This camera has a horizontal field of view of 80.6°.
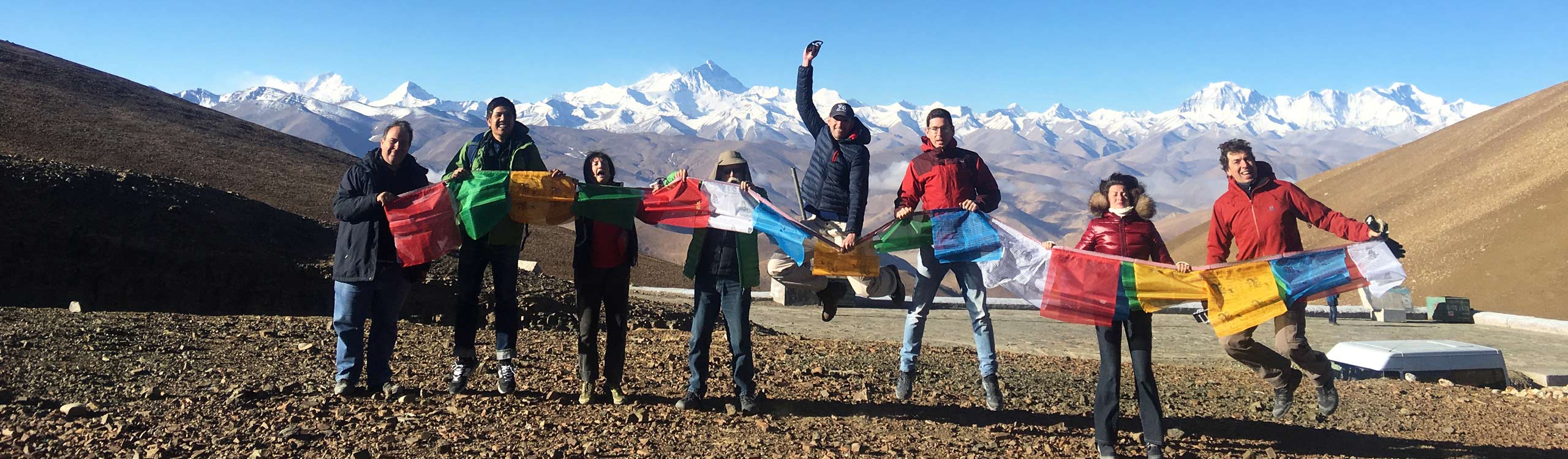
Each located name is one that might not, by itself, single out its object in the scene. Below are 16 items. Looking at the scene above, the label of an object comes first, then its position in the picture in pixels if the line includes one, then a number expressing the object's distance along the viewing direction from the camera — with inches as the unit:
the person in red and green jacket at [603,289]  247.8
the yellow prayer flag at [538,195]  259.6
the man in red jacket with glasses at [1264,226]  253.1
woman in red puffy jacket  219.6
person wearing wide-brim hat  246.4
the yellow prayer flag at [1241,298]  245.3
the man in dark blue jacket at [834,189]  262.8
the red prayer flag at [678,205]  273.7
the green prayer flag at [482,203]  248.8
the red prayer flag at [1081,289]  231.3
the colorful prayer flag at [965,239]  269.7
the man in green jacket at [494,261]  249.0
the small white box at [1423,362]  462.9
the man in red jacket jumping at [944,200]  267.0
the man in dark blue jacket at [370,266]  240.2
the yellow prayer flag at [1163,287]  230.7
